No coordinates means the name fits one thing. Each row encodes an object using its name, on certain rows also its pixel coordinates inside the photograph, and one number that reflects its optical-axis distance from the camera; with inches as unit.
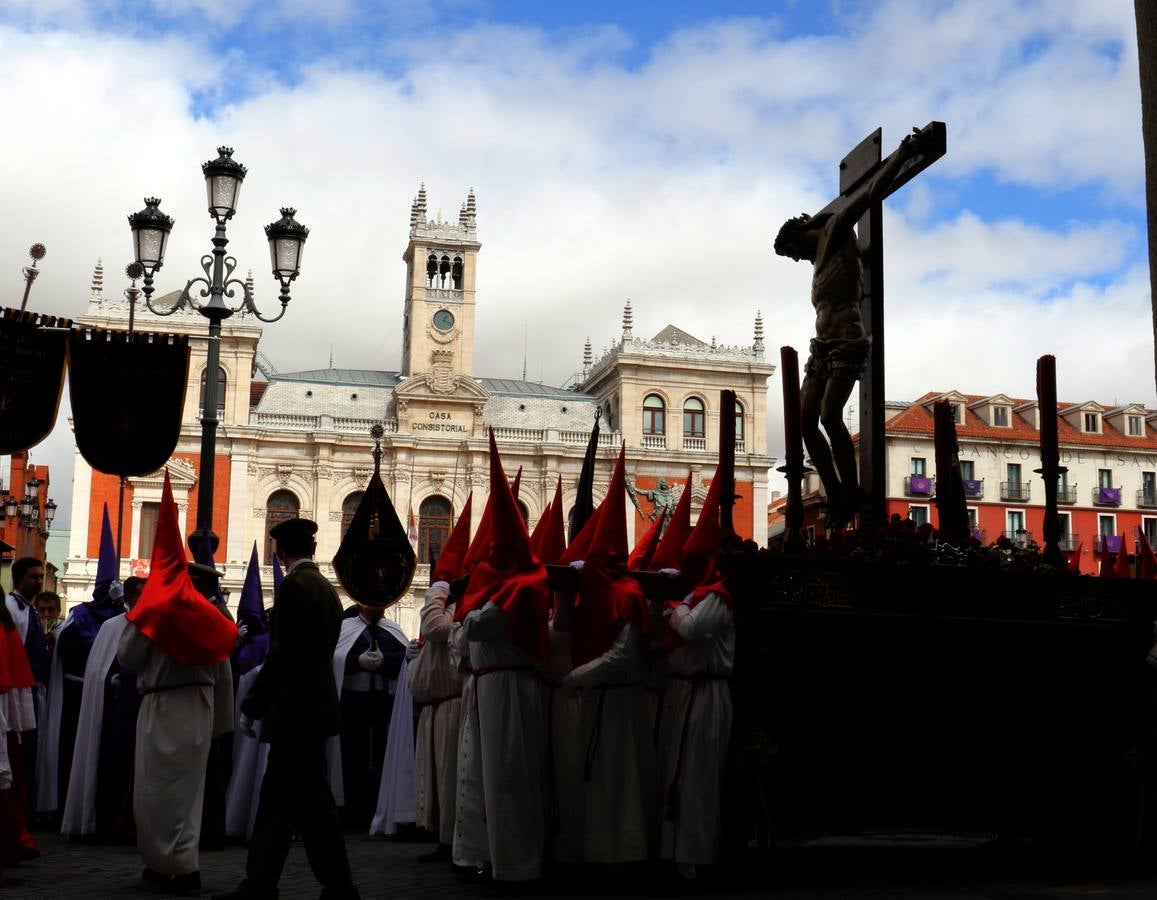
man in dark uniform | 208.5
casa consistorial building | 1557.6
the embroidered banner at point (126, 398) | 331.6
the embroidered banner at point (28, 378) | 308.2
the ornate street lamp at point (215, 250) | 400.5
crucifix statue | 253.9
